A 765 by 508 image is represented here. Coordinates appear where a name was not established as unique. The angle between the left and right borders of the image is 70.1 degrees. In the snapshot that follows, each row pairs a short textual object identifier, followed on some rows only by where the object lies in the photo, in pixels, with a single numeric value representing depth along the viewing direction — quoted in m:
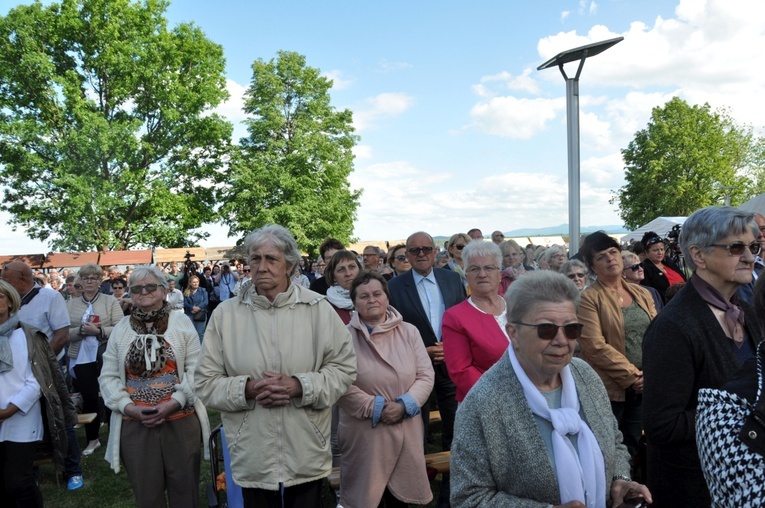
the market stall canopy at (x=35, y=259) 20.06
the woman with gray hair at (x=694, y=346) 2.28
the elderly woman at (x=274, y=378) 3.01
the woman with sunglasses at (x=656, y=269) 6.19
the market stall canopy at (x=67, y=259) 20.11
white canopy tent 23.44
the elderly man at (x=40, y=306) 5.06
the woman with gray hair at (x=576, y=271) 5.04
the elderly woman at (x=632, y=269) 5.51
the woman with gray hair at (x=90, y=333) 5.98
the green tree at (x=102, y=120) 20.72
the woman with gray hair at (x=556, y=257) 6.59
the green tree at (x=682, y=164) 34.59
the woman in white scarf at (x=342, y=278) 5.00
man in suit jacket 4.64
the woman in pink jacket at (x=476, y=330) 3.65
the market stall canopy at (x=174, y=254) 20.03
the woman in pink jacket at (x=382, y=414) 3.56
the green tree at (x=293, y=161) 27.56
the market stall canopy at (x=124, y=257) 19.91
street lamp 9.15
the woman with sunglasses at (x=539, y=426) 1.95
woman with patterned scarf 3.66
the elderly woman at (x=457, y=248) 7.43
